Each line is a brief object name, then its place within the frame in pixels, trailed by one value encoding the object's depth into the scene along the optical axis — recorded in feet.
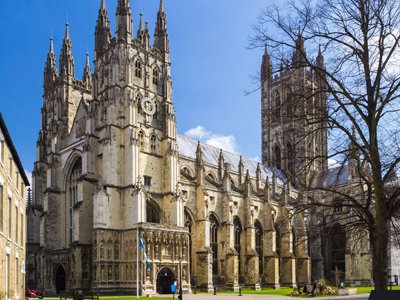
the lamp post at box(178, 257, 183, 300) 161.31
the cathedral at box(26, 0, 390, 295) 164.66
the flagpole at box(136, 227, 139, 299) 146.35
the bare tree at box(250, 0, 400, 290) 52.21
